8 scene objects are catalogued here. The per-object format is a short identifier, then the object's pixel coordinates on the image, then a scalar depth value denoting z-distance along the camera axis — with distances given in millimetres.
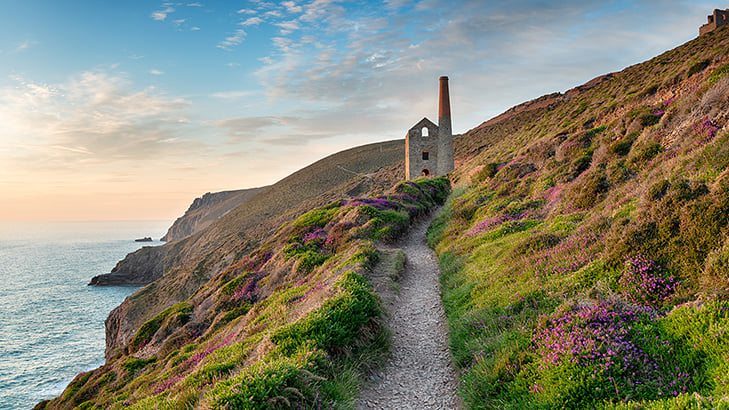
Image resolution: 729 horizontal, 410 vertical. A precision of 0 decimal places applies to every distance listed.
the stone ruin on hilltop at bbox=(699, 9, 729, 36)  45781
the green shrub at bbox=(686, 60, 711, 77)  19547
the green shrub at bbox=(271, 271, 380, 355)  7652
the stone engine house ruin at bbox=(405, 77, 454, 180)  52281
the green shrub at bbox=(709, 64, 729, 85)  14452
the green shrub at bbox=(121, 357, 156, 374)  20188
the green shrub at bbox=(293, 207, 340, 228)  27203
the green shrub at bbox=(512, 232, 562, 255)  10839
